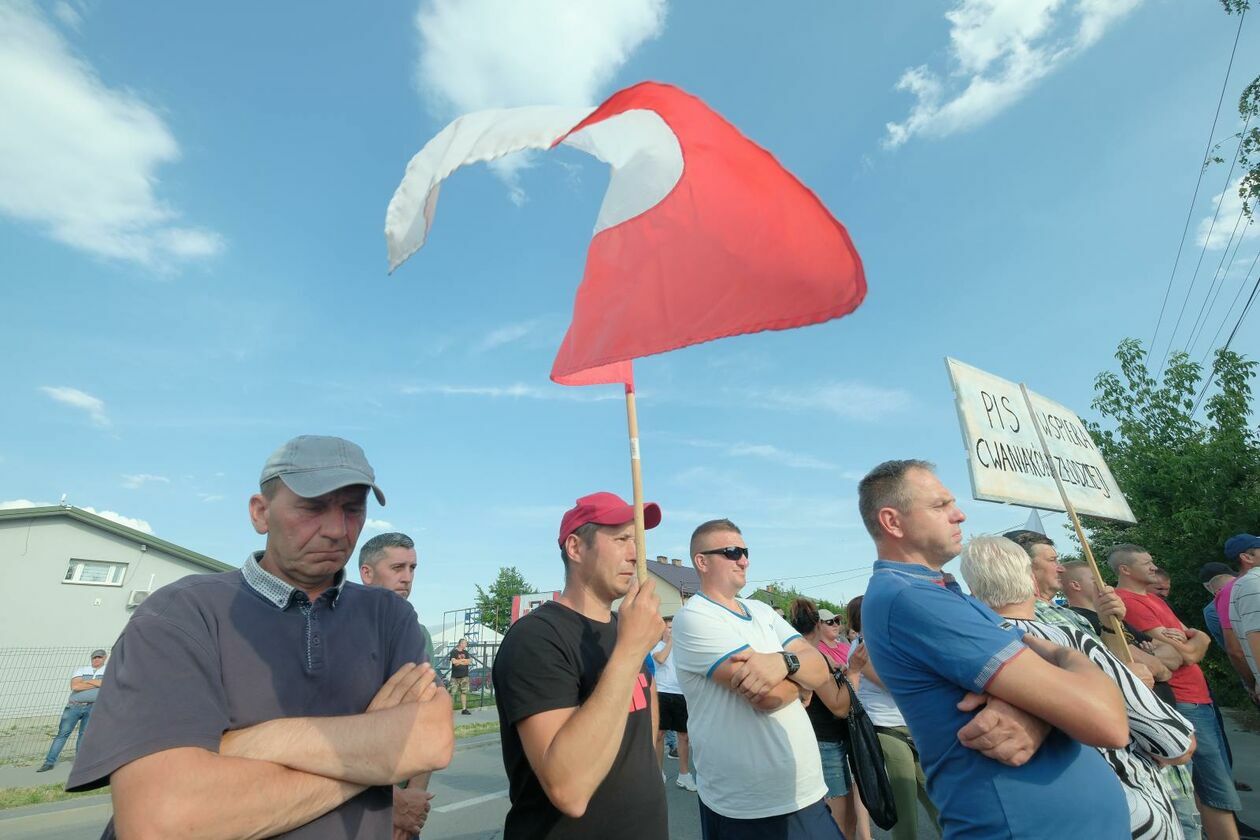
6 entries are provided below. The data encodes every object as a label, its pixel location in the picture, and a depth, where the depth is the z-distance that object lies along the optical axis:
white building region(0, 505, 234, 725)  19.78
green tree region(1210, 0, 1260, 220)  10.45
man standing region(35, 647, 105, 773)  11.20
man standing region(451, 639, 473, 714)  18.91
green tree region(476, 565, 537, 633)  53.88
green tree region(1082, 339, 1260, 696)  10.02
